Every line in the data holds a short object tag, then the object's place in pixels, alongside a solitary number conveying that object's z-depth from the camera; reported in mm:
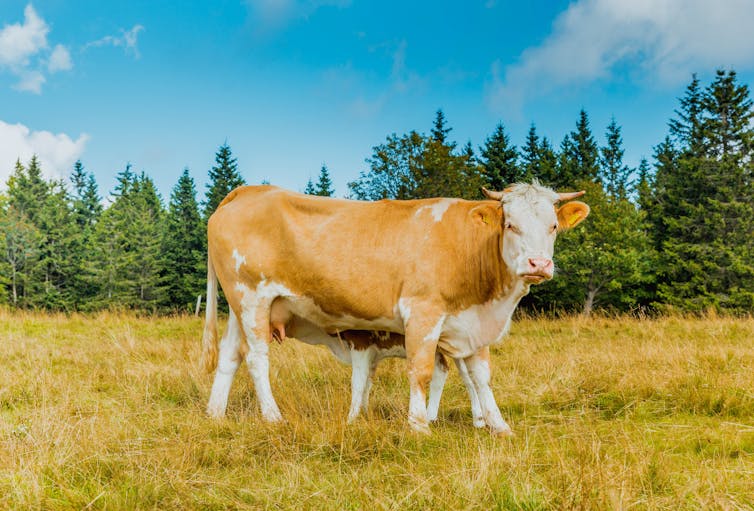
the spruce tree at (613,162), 52312
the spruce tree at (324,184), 56500
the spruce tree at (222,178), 50594
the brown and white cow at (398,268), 4934
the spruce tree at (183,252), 45000
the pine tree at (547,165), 40000
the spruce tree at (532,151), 42312
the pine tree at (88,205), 58312
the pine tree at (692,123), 34375
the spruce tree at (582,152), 44500
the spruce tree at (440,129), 42122
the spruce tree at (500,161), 38875
